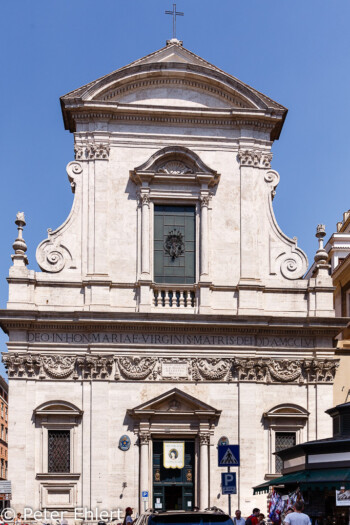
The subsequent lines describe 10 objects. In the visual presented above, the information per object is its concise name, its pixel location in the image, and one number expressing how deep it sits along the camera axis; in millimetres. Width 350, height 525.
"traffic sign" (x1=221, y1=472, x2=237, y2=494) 20578
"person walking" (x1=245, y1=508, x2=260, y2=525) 24172
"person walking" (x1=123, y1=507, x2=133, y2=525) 20656
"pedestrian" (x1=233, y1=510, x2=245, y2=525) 23903
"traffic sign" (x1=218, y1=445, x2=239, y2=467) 20719
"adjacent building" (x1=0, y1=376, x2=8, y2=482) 67375
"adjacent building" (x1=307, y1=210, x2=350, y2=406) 33281
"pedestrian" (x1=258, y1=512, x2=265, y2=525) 24312
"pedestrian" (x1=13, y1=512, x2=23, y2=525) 29323
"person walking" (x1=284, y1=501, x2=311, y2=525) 14859
